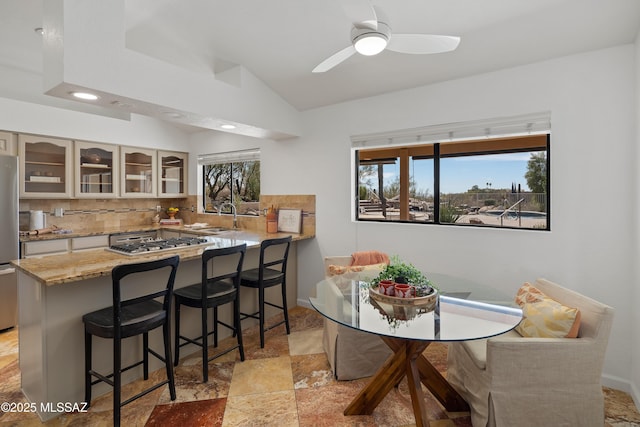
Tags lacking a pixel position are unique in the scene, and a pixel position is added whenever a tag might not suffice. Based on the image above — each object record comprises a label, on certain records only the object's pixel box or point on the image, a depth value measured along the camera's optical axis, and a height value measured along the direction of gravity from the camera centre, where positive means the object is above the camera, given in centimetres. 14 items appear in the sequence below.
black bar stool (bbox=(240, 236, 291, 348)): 292 -63
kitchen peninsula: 199 -70
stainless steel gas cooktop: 263 -31
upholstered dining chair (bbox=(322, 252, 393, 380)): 241 -101
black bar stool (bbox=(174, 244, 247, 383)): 237 -65
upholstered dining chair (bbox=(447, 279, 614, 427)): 170 -85
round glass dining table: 161 -56
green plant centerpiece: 193 -40
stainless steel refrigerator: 323 -29
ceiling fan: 152 +87
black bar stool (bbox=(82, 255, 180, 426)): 187 -67
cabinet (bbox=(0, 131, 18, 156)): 354 +66
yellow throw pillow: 177 -58
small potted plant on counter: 525 -5
